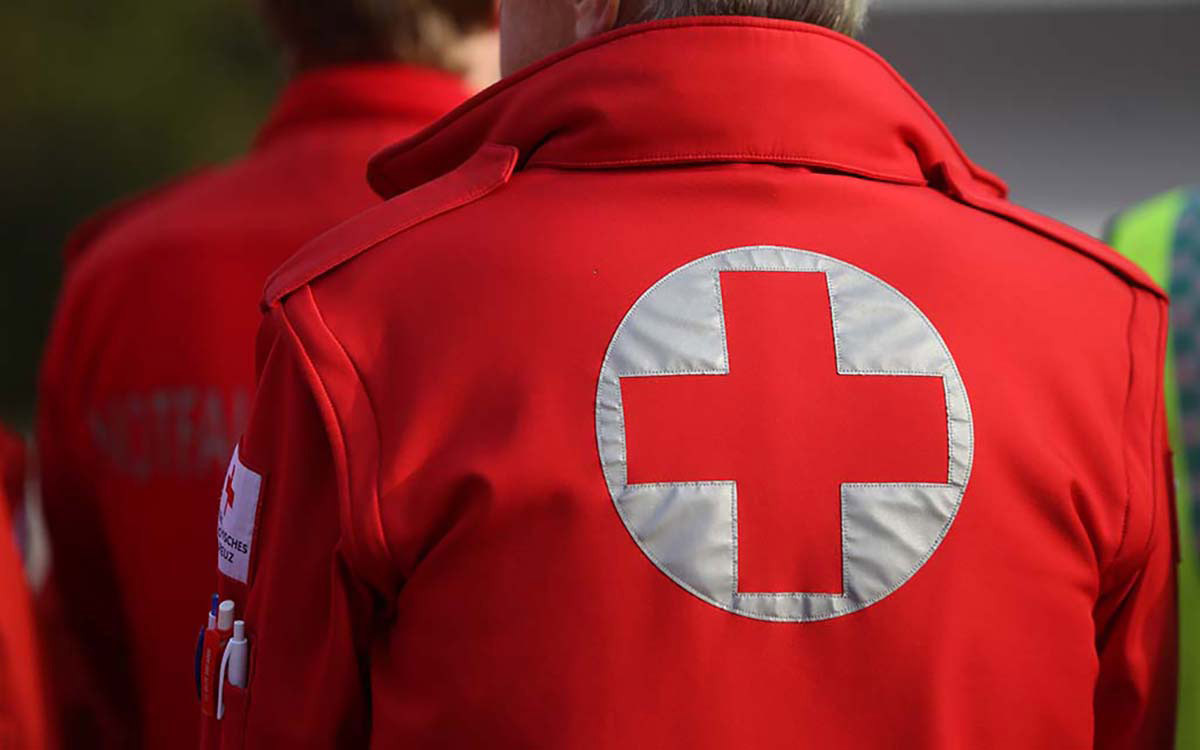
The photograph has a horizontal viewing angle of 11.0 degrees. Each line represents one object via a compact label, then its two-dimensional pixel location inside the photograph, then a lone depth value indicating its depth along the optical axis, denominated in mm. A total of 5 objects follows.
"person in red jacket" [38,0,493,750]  3394
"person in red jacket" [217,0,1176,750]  2899
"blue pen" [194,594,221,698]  3001
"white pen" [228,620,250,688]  2973
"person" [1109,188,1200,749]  3044
